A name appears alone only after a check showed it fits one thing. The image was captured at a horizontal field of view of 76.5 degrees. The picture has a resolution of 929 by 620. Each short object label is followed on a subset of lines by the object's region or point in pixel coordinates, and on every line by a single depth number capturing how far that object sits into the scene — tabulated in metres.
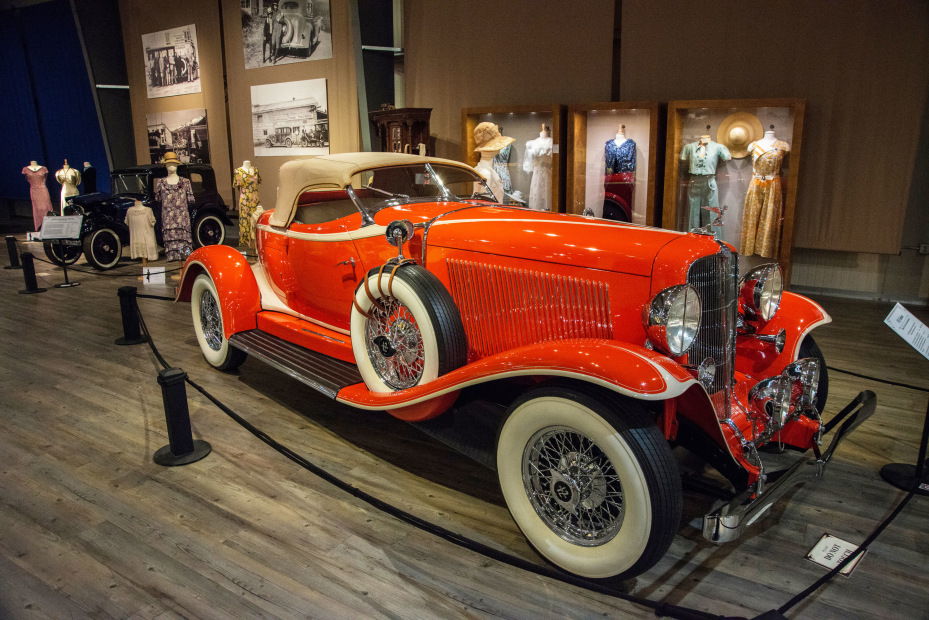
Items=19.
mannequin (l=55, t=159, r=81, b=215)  10.63
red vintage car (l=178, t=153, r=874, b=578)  1.95
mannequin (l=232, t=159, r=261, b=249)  9.41
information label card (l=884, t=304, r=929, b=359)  2.53
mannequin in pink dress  11.57
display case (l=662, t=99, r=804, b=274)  5.96
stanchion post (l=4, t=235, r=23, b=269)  8.31
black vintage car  8.39
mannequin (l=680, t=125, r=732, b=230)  6.30
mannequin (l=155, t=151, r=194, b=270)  8.48
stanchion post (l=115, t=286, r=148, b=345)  4.77
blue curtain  13.16
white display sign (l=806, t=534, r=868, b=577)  2.22
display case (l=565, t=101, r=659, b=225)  6.59
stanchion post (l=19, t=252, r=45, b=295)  6.94
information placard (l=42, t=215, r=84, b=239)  6.84
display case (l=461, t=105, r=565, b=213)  7.06
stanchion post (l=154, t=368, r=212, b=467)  2.88
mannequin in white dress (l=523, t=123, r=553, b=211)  7.14
